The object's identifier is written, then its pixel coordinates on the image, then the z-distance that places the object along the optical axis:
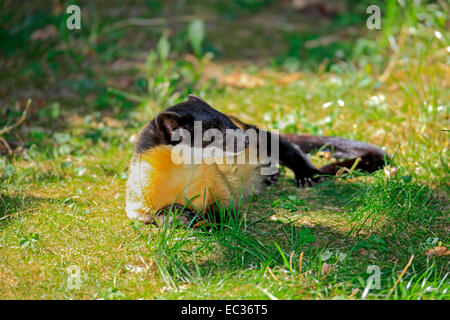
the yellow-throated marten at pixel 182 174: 3.28
